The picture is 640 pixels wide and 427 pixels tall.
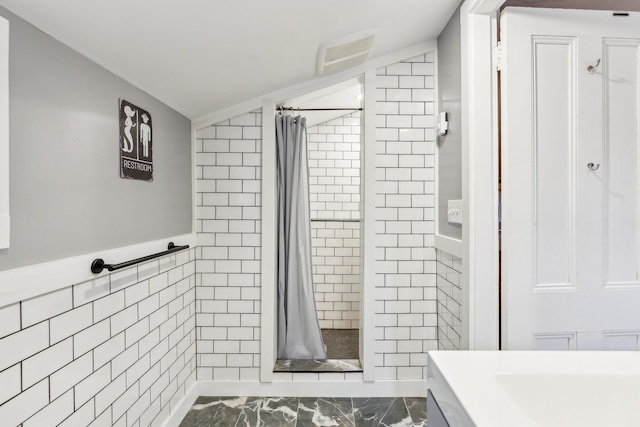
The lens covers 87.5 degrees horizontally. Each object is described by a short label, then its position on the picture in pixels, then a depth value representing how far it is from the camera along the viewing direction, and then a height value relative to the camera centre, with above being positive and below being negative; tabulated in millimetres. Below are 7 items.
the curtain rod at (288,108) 2298 +740
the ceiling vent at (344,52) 1657 +873
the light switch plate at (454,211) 1613 +21
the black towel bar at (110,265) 1131 -178
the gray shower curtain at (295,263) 2283 -330
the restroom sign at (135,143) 1339 +308
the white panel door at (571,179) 1275 +142
